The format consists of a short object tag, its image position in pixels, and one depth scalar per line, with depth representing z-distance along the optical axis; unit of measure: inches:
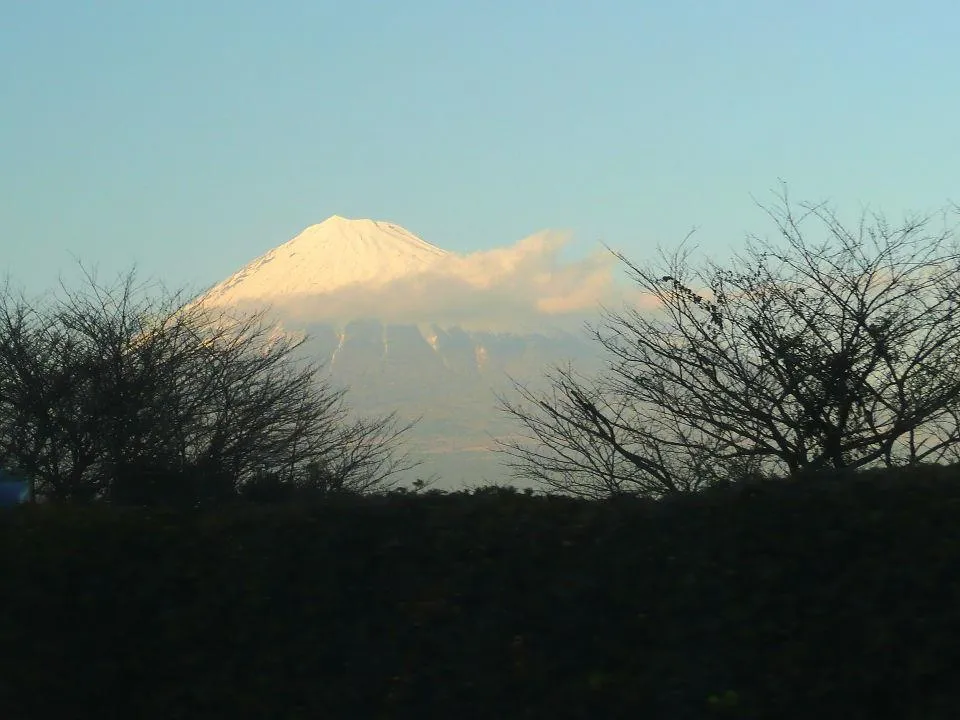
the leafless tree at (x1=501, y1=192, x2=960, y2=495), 487.8
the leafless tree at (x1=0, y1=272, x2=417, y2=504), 782.5
